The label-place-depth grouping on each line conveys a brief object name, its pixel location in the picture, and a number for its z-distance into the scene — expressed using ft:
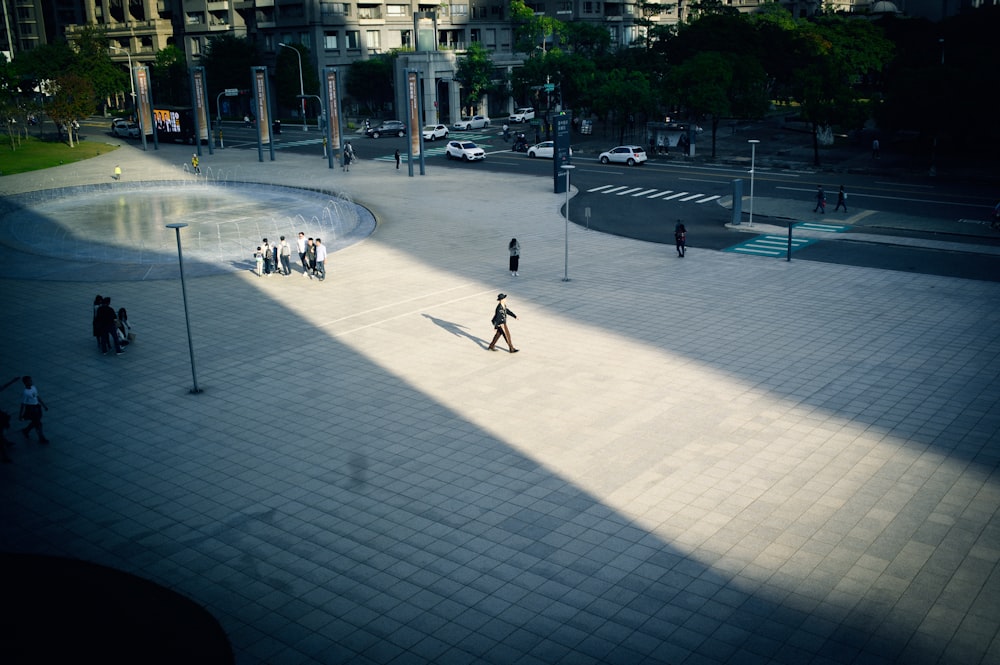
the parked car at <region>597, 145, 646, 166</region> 214.90
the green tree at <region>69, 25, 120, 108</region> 296.51
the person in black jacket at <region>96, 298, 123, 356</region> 77.56
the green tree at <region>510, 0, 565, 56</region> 338.75
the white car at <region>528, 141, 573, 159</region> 230.07
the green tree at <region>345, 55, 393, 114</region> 341.21
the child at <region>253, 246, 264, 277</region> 108.88
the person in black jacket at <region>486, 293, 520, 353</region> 75.82
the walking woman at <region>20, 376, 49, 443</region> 59.31
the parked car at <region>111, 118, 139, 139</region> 303.07
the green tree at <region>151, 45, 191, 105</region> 382.01
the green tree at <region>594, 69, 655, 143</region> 236.22
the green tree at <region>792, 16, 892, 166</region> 197.36
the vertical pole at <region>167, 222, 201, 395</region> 65.98
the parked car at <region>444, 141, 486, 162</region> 227.20
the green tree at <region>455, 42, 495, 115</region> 324.39
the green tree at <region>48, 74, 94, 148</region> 263.49
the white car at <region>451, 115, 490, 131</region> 308.40
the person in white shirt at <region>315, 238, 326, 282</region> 105.29
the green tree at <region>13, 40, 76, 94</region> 296.51
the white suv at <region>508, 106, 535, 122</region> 324.19
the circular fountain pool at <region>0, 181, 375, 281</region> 116.98
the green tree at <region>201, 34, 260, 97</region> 352.28
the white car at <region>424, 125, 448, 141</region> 277.64
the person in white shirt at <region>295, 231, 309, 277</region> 107.76
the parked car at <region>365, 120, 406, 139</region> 293.23
